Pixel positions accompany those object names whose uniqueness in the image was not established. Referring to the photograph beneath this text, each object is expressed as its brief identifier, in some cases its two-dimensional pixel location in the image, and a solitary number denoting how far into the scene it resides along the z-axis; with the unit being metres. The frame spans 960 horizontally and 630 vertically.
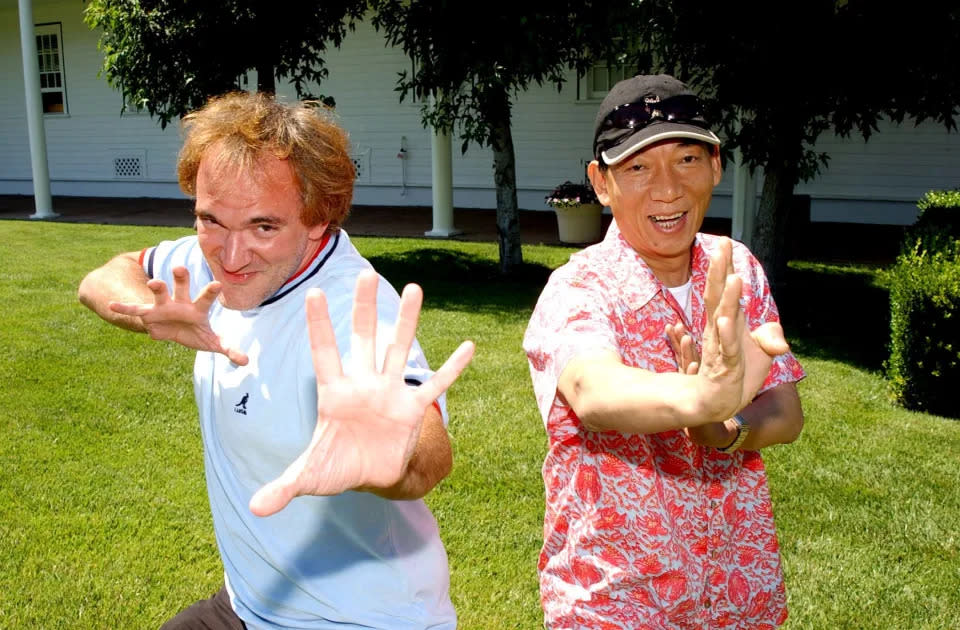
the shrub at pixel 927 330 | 6.15
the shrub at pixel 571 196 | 13.69
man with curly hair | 2.01
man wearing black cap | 2.02
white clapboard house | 15.71
